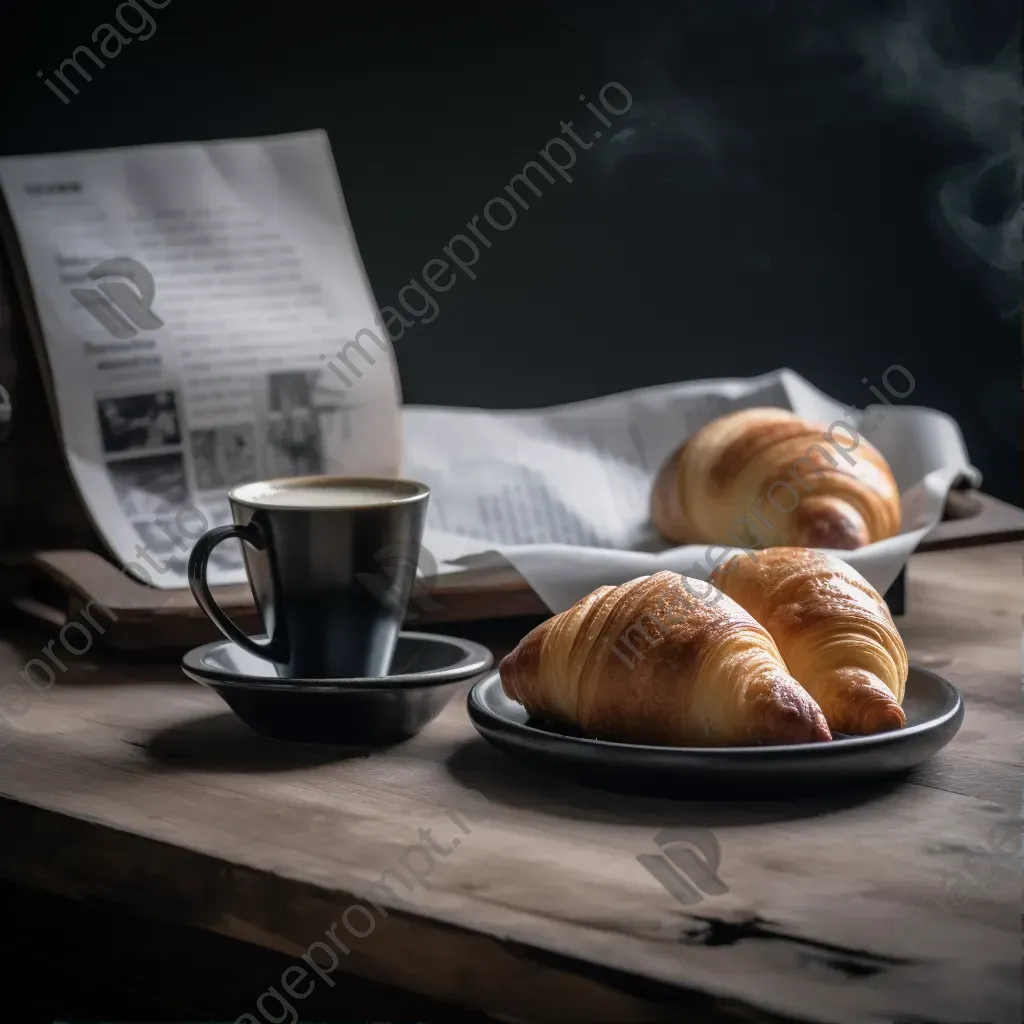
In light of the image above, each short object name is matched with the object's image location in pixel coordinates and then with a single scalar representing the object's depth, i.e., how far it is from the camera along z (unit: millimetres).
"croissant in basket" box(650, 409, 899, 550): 1456
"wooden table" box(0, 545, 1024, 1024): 1062
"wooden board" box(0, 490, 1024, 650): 1371
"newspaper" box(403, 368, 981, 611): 1531
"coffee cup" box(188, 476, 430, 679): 1241
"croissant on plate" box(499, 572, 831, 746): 1163
